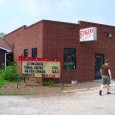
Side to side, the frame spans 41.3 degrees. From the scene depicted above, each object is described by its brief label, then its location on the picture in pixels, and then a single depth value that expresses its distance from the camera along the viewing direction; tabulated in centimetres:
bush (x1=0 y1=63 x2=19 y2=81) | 1212
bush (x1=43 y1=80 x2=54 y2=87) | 1074
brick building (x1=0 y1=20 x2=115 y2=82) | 1125
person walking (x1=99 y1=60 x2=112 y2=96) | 844
